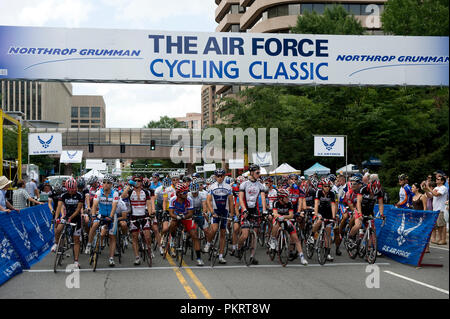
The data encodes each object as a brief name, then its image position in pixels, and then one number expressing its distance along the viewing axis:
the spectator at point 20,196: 15.76
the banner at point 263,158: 31.92
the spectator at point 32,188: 21.02
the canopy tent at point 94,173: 36.39
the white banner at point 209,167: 43.55
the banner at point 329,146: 23.52
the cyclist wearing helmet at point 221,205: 11.55
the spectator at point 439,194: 13.83
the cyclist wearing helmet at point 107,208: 11.04
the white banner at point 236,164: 34.95
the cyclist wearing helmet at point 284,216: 11.15
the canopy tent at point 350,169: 31.47
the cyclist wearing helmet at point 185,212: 11.21
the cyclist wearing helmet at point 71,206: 11.34
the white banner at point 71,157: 31.66
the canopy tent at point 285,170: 33.75
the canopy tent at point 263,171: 35.49
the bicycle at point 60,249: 10.74
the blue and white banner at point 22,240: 10.02
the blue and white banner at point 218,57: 15.33
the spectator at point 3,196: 12.97
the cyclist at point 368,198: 11.70
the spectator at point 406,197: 14.81
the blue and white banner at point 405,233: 10.80
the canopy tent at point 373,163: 38.09
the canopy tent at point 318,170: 34.28
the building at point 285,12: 61.75
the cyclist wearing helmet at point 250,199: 11.35
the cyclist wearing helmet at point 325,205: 11.81
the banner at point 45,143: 25.17
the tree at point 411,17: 28.56
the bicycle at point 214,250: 11.22
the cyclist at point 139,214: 11.53
